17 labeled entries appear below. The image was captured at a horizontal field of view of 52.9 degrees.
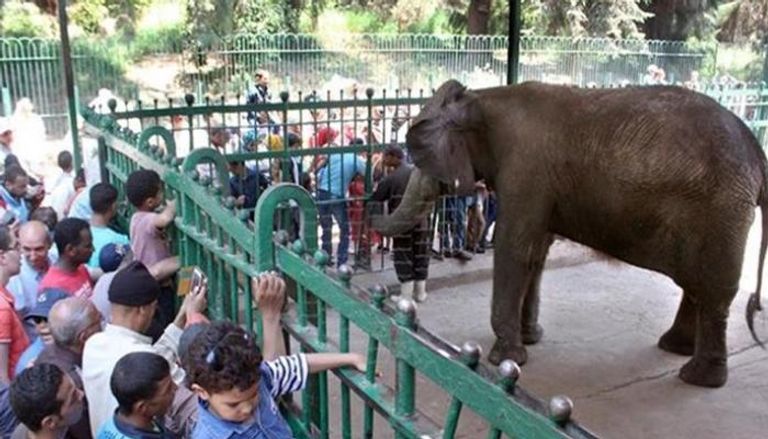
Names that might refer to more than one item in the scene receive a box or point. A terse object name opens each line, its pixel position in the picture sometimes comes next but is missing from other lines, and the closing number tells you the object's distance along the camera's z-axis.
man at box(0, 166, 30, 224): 5.76
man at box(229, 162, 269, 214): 7.06
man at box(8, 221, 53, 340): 4.01
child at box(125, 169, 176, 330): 4.06
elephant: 4.73
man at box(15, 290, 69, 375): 3.34
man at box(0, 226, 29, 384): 3.43
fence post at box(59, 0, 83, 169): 6.63
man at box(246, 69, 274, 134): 7.36
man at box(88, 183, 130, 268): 4.46
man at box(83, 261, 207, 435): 2.91
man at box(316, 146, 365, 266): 7.23
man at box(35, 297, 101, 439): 3.05
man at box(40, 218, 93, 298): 3.82
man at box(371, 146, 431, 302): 6.47
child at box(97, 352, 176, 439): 2.53
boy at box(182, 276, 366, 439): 2.15
